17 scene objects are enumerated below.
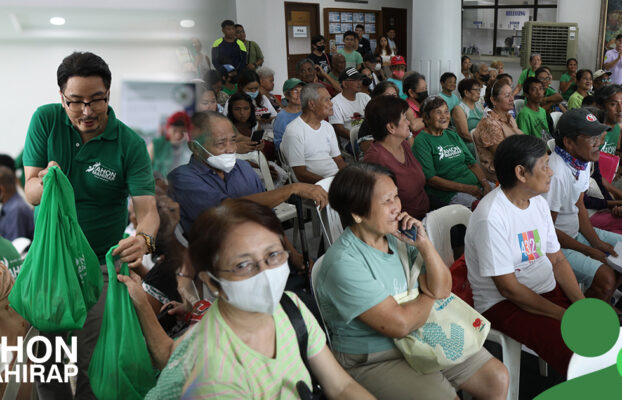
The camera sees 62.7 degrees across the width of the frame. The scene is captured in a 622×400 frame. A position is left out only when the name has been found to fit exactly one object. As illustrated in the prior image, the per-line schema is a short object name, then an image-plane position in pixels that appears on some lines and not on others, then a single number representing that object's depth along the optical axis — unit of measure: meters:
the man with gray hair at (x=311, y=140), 3.27
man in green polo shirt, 1.18
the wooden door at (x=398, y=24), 9.84
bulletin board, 8.45
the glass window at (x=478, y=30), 10.32
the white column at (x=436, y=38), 5.76
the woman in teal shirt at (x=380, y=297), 1.45
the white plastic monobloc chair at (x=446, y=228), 1.81
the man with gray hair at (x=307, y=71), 5.41
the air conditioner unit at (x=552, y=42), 8.04
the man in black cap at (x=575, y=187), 2.38
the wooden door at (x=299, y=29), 7.86
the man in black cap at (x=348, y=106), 4.41
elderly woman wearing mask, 1.06
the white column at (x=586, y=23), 8.67
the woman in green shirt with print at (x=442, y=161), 3.00
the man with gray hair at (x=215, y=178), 1.71
